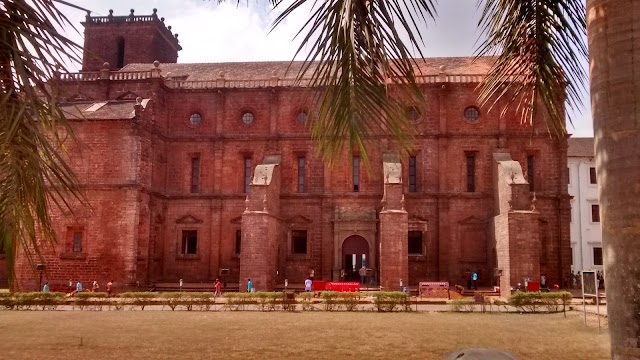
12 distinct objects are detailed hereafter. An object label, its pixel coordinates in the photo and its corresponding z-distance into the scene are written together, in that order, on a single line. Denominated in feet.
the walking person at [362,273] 94.73
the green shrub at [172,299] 69.36
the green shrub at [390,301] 68.29
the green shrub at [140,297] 71.61
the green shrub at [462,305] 66.47
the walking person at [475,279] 90.12
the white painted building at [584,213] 134.62
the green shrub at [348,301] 69.51
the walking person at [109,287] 81.70
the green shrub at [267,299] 69.41
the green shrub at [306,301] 70.12
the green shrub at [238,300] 70.49
